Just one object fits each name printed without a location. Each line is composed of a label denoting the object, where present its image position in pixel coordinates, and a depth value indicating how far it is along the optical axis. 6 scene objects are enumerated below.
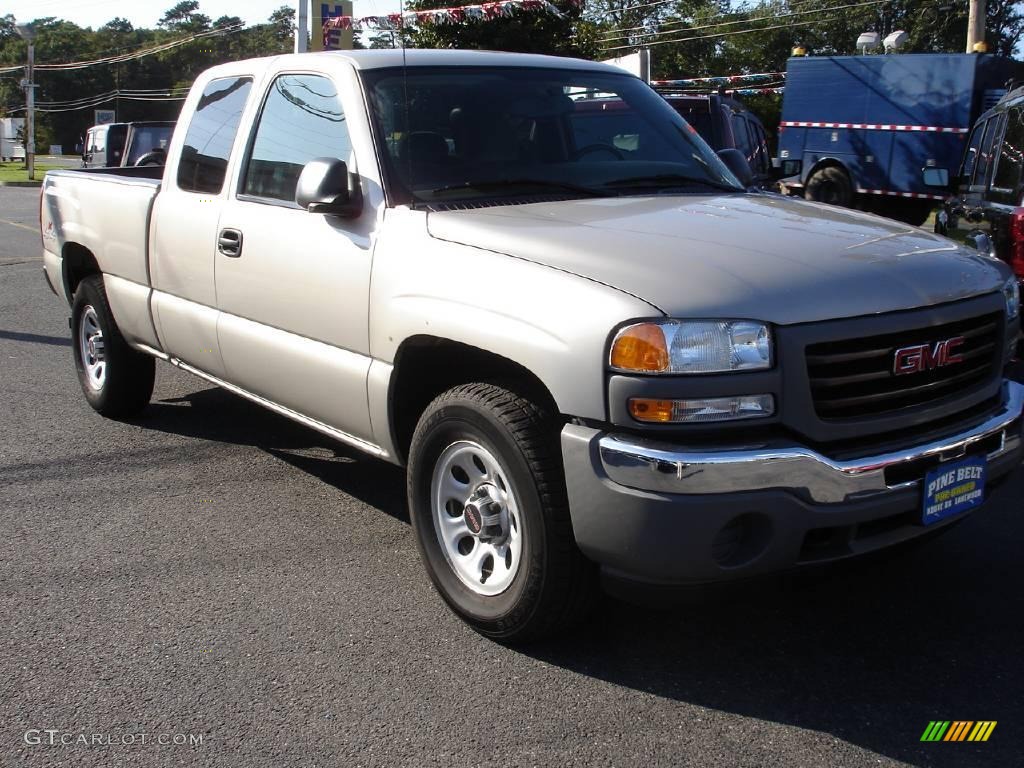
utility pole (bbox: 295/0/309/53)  16.36
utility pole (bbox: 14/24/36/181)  38.81
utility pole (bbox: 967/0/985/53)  23.11
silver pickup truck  2.92
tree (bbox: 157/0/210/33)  115.25
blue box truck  16.72
